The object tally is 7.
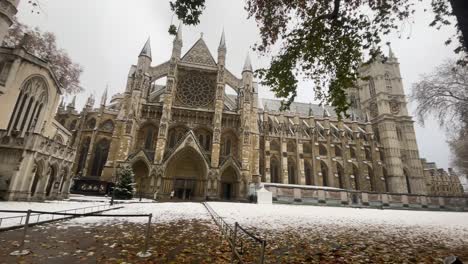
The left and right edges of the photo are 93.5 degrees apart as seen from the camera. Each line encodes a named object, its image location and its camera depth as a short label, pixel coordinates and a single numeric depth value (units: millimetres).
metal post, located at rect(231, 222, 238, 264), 3413
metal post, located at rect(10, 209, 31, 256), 3880
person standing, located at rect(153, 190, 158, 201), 24047
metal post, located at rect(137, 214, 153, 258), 4044
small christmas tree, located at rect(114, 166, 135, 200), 20547
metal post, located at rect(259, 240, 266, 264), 2305
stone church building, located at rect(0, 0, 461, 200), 14711
